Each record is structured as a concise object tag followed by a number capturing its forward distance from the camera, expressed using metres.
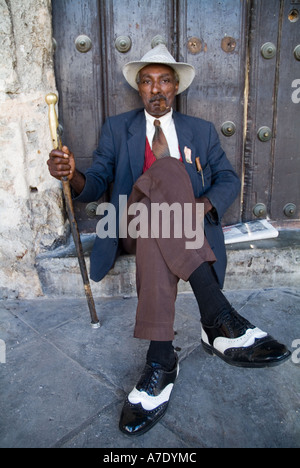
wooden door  2.15
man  1.38
